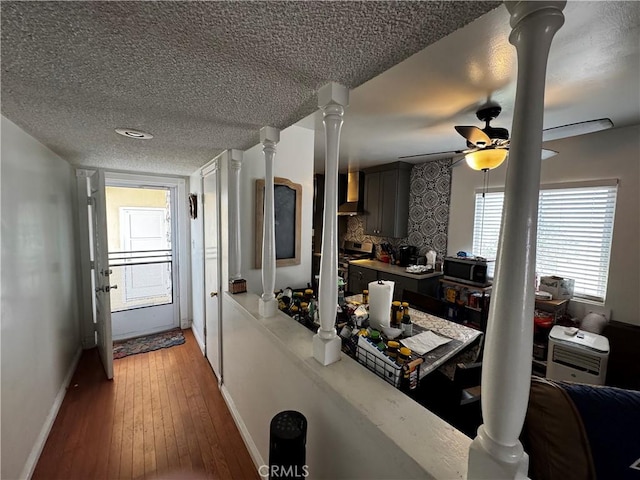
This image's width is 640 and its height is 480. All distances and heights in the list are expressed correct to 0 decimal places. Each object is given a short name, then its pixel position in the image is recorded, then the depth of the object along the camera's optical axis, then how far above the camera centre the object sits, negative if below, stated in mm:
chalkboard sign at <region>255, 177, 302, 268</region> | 2316 +25
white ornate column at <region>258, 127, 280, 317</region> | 1688 -78
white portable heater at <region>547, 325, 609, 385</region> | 2129 -1041
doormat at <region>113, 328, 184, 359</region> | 3131 -1528
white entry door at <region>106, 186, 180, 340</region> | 3646 -473
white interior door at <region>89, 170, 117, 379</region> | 2461 -448
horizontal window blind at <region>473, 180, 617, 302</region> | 2500 -46
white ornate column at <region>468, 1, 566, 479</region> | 573 -76
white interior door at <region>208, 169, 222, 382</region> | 2418 -481
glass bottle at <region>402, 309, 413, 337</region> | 1817 -689
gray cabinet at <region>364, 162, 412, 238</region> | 4090 +415
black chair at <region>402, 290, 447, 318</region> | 2369 -719
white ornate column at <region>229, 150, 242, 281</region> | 2145 +91
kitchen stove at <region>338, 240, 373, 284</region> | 4637 -560
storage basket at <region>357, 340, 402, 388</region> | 1072 -603
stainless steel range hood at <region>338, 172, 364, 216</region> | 4684 +505
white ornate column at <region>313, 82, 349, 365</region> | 1154 -117
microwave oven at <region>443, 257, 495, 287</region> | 3121 -533
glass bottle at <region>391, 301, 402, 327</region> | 1930 -635
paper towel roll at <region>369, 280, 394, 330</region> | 1739 -524
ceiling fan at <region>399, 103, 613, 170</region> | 1803 +647
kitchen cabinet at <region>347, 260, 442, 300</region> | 3535 -754
